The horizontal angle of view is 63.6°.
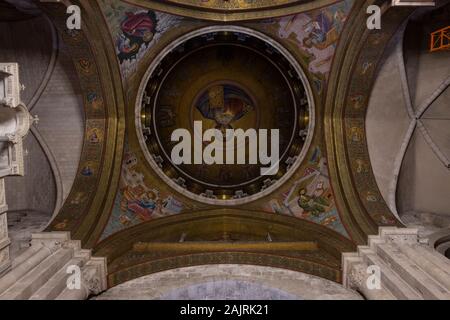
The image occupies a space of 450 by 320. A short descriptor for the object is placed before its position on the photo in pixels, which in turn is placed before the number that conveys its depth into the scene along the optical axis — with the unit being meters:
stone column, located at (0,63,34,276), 6.26
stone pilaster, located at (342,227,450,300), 6.68
